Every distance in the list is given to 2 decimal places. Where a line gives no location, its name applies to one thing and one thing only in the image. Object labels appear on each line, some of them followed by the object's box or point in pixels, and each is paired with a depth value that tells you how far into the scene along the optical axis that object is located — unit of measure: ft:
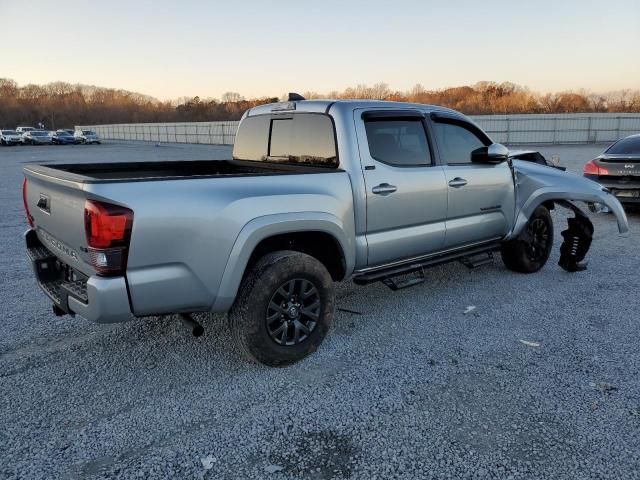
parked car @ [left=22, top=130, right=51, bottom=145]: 162.91
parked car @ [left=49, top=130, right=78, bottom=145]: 163.94
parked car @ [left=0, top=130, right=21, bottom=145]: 157.22
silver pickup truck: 9.57
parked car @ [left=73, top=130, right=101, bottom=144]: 165.89
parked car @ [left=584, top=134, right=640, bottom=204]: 28.68
